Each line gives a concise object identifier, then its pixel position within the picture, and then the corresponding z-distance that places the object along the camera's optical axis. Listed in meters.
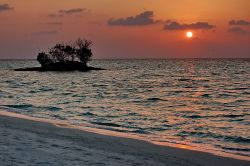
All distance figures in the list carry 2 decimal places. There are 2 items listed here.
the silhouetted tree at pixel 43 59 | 136.66
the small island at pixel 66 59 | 135.75
